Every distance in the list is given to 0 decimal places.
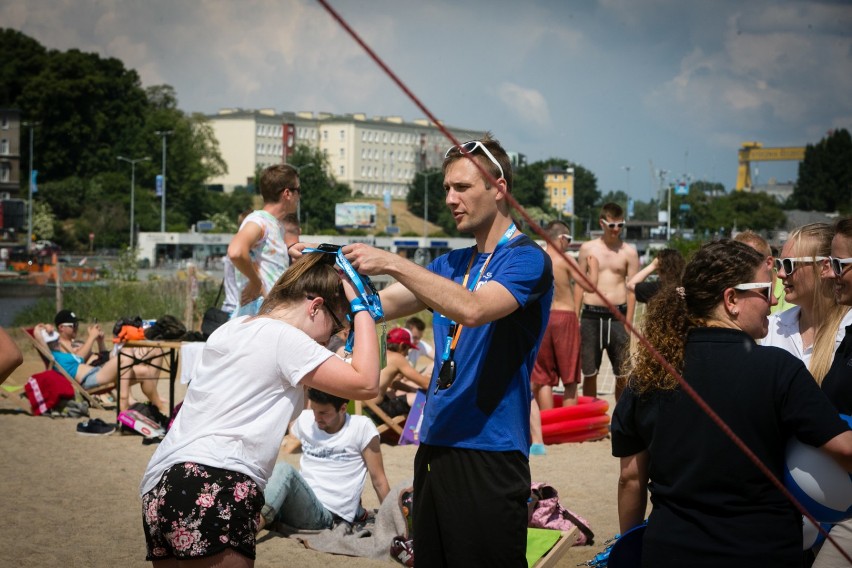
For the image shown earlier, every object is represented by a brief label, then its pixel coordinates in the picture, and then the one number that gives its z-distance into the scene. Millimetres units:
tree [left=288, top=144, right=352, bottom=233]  99562
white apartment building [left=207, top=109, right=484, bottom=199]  131000
